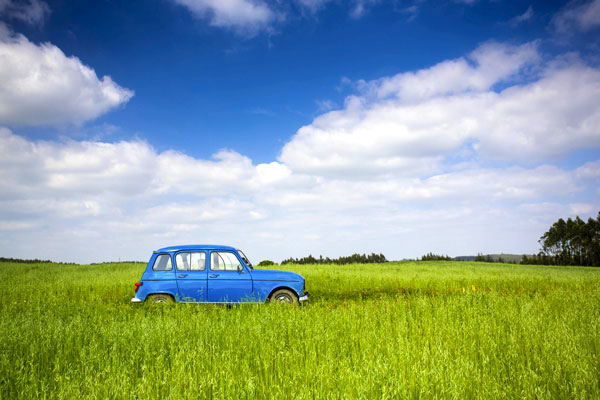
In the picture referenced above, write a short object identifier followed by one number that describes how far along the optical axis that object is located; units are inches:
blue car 360.8
